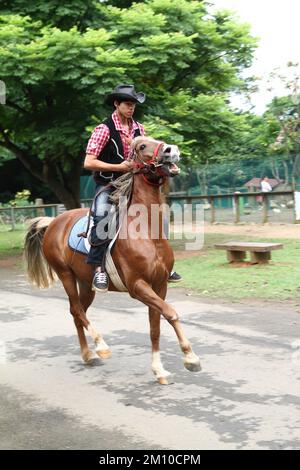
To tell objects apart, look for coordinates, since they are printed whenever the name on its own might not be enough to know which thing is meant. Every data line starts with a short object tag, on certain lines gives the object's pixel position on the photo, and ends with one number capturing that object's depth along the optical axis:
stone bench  11.89
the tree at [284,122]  28.55
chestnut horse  5.21
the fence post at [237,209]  24.15
